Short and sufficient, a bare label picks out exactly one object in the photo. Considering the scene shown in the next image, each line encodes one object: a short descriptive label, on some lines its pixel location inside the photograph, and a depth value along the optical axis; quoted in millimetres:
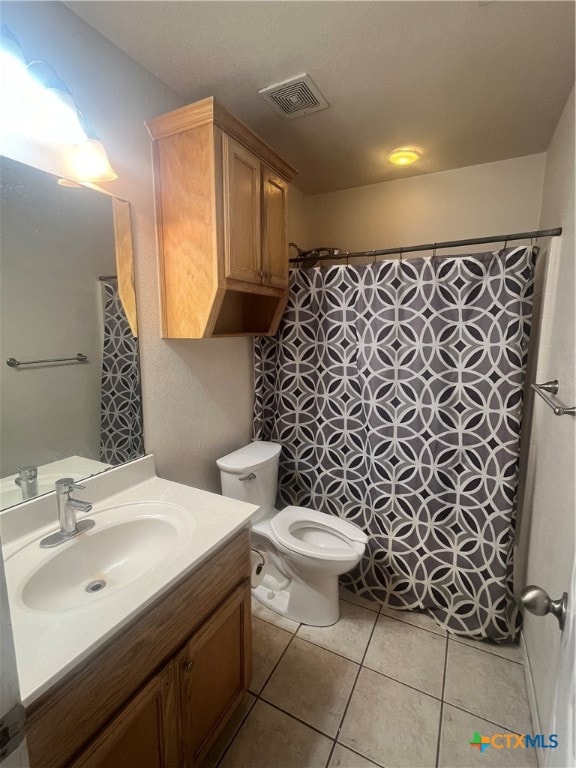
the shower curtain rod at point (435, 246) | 1461
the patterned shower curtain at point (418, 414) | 1560
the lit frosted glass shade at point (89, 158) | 1064
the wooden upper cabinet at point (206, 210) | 1277
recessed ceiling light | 1898
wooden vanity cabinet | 684
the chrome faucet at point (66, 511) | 1025
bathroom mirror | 1003
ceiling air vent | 1400
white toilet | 1584
